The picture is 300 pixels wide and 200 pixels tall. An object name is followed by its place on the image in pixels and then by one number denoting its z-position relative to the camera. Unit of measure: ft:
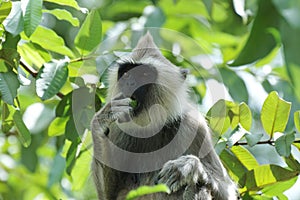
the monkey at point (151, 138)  28.89
